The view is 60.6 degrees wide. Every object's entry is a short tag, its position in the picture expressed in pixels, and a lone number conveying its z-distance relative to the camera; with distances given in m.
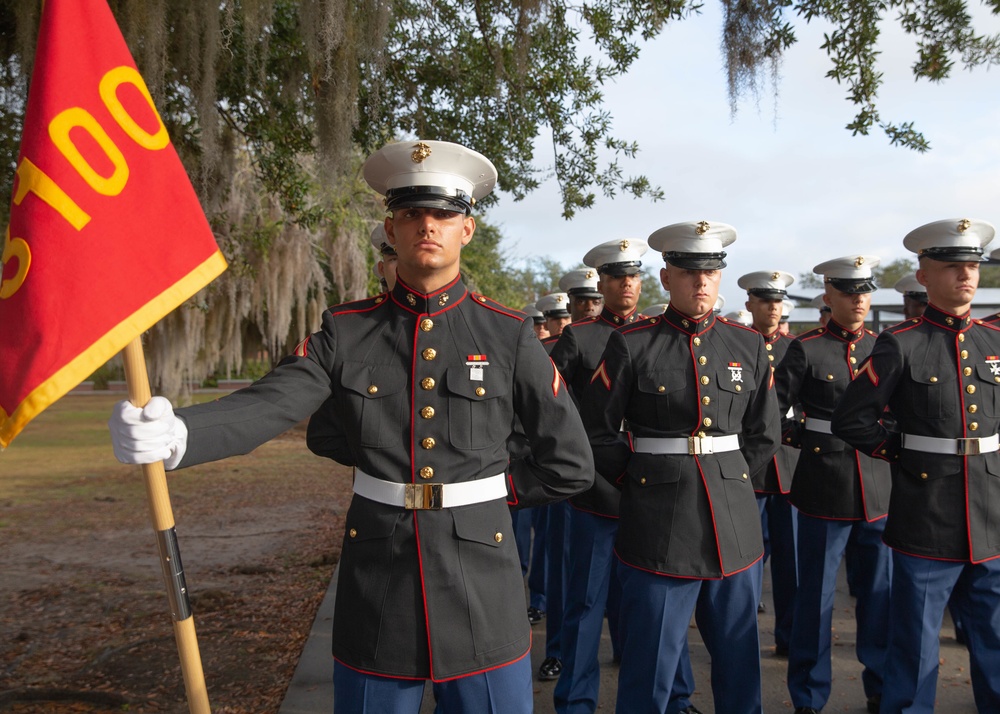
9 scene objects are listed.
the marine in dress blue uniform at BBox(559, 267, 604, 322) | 6.00
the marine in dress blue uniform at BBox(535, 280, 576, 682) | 4.75
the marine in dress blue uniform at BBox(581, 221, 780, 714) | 3.36
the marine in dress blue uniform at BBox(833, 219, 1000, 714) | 3.50
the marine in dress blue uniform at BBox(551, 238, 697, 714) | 3.97
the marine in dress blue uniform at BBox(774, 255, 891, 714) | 4.13
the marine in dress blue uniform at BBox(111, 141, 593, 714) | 2.33
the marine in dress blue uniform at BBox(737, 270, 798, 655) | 5.02
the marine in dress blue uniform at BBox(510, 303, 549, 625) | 5.95
